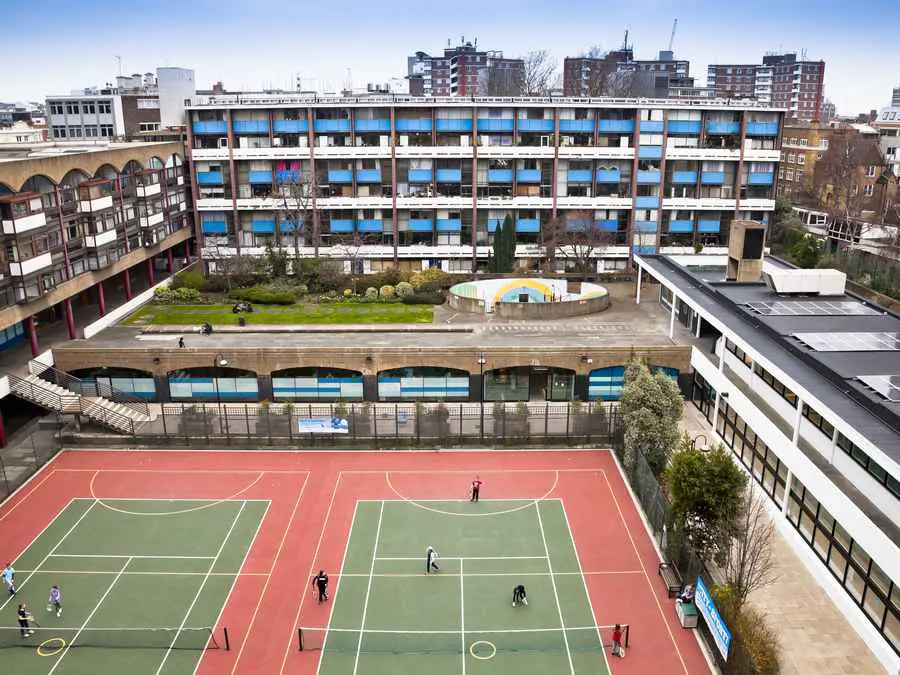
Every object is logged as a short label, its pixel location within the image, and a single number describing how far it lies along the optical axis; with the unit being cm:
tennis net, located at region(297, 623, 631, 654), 2838
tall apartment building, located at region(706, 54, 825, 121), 18550
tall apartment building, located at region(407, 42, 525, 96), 16038
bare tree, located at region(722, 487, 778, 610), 2802
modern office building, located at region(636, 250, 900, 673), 2753
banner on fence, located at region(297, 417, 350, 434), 4481
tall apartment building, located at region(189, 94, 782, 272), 7356
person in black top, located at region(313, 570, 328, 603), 3078
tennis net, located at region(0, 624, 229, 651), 2850
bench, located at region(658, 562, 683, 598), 3132
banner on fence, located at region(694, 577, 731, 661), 2620
